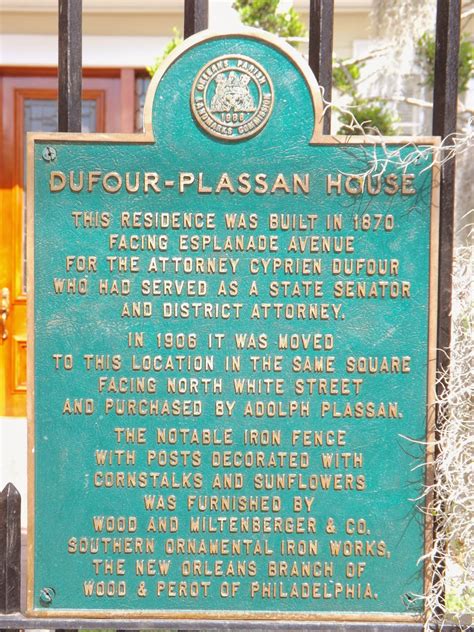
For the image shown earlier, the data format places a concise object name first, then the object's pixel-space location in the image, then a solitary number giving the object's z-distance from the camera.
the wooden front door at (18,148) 5.71
